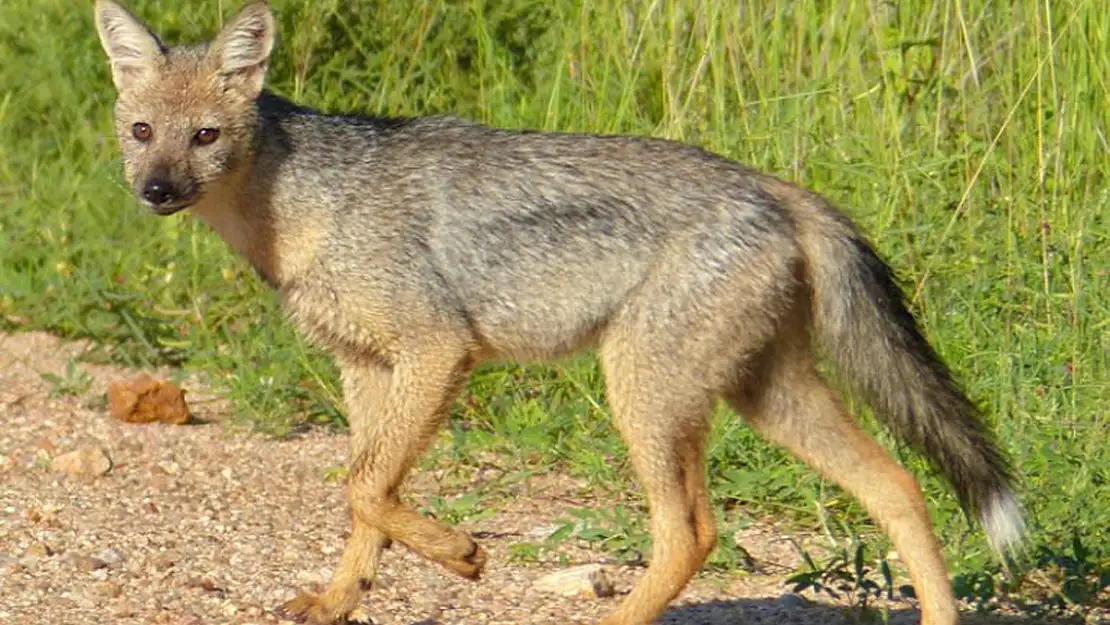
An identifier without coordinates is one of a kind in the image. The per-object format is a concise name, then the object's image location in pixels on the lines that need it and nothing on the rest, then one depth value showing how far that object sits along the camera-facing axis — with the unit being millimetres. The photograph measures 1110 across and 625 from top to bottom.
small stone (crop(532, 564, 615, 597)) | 11172
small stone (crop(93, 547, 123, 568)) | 11398
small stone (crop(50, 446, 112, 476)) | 13070
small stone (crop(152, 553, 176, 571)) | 11375
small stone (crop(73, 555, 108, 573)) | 11273
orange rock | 14141
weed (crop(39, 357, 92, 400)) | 14328
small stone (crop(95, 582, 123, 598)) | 10872
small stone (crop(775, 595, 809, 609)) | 10953
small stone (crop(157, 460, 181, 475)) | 13305
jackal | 10305
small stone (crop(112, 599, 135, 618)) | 10562
